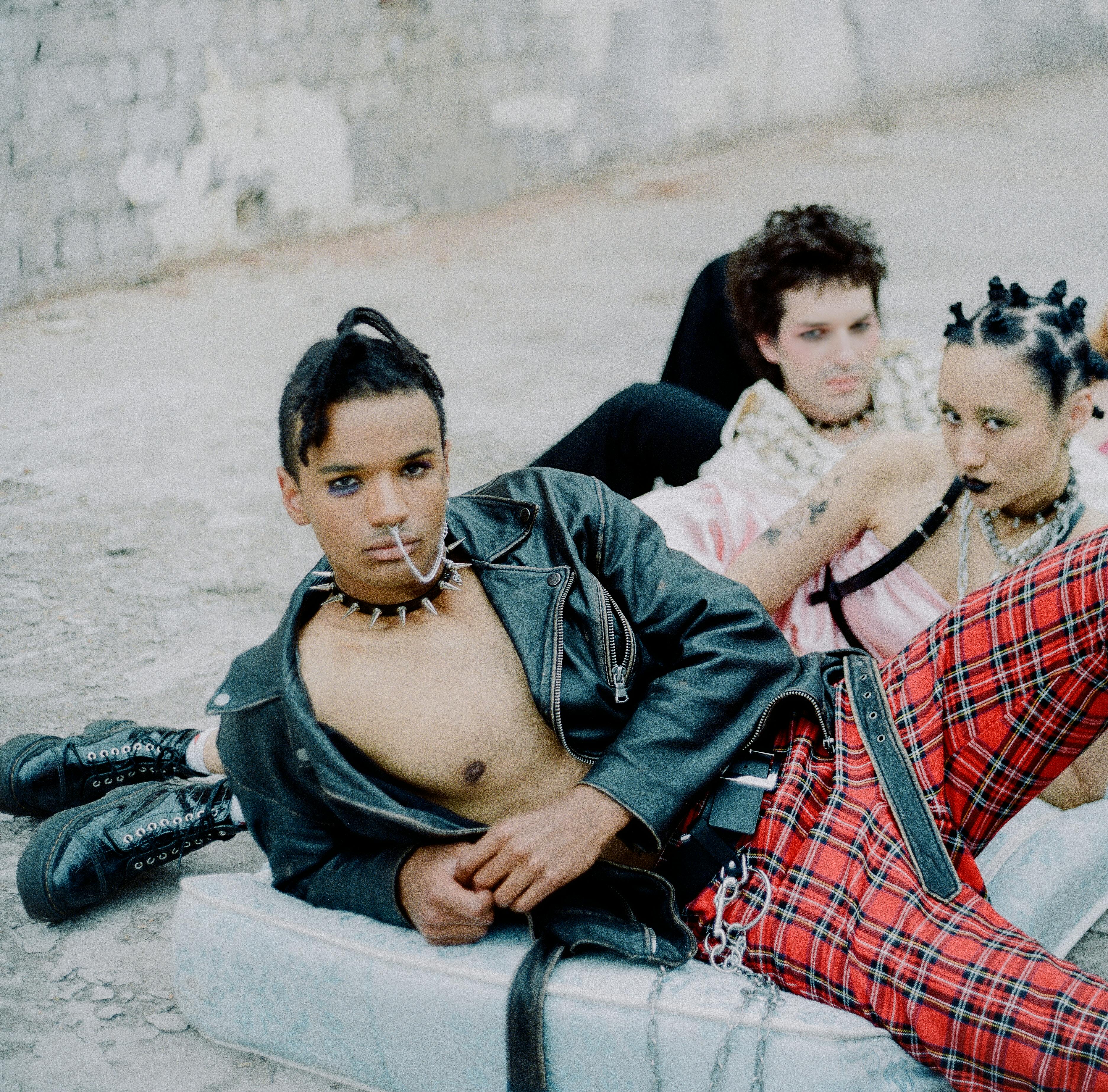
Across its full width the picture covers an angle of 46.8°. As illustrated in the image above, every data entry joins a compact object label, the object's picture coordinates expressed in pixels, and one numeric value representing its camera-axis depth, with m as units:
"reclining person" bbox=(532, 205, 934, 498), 3.45
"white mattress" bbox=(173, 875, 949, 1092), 2.03
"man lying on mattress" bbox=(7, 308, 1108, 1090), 2.08
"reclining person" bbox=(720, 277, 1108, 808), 2.57
